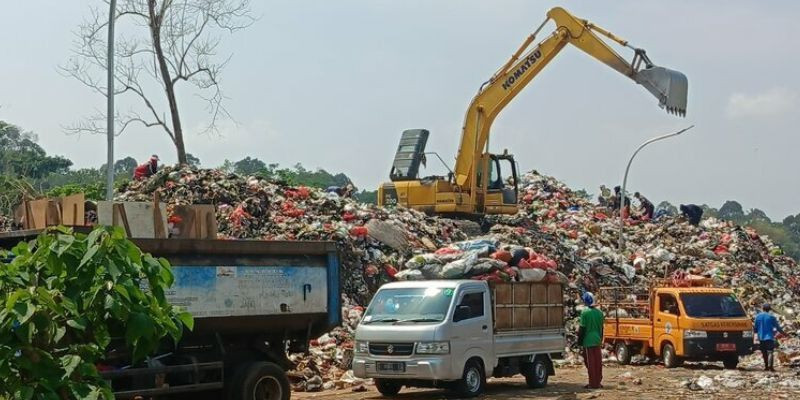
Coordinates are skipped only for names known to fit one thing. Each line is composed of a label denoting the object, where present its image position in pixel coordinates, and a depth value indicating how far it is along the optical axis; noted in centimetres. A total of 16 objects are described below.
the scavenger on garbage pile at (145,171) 3166
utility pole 2055
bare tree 3769
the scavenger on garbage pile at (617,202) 4348
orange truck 2264
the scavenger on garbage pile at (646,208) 4337
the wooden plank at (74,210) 1427
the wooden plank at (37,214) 1445
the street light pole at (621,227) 3562
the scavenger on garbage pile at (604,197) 4656
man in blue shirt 2266
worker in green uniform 1867
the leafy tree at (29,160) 5969
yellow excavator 3459
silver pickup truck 1662
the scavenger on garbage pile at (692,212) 4153
